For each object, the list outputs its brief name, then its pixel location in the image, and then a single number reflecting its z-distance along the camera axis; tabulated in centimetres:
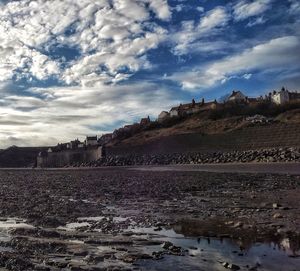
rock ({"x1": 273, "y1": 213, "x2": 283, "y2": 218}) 880
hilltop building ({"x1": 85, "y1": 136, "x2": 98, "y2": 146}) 10732
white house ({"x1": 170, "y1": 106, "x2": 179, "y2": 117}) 9793
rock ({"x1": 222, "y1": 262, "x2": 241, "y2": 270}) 495
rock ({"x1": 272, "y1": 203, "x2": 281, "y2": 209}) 1021
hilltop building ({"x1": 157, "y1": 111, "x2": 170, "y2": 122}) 10769
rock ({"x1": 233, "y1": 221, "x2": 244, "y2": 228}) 788
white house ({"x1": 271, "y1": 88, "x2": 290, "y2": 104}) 8840
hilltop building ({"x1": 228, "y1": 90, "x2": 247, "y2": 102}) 9094
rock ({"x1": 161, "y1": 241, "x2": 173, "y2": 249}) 621
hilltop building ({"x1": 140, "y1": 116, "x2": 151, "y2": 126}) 9040
